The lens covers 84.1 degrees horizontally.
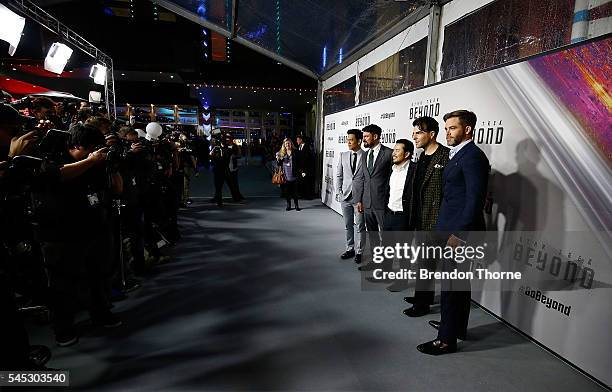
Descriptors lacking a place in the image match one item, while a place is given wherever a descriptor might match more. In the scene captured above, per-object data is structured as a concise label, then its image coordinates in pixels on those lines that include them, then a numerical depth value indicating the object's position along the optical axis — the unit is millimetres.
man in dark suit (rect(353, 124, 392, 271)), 3850
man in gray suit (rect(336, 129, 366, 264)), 4344
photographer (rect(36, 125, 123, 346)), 2287
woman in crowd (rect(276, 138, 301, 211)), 7383
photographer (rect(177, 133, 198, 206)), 6848
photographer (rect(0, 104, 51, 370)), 1776
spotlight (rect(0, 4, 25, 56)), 4742
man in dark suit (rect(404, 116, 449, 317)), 2904
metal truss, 5039
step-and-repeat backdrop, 2084
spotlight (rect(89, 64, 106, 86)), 7855
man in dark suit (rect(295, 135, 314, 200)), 8562
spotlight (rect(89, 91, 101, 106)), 8947
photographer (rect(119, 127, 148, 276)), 3379
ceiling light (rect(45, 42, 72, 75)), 6723
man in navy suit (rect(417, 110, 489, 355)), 2225
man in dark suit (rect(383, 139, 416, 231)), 3359
